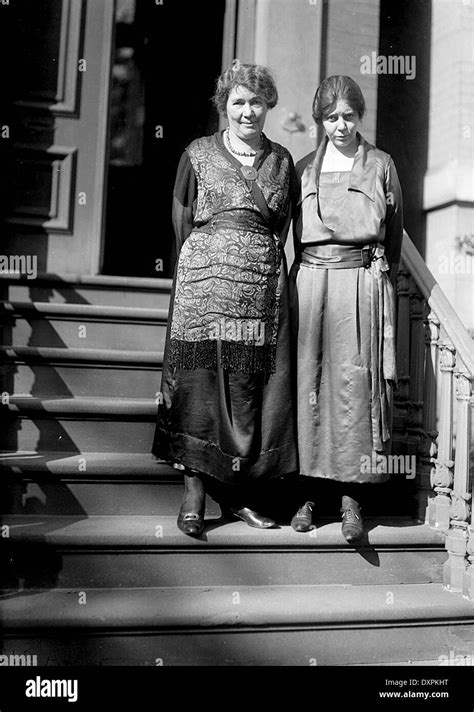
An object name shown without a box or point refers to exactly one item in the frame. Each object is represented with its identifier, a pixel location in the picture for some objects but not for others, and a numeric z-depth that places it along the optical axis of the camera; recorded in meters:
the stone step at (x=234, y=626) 2.49
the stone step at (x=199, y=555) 2.69
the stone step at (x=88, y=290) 3.96
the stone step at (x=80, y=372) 3.33
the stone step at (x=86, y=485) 2.92
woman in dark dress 2.85
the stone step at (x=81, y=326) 3.60
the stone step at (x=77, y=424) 3.13
